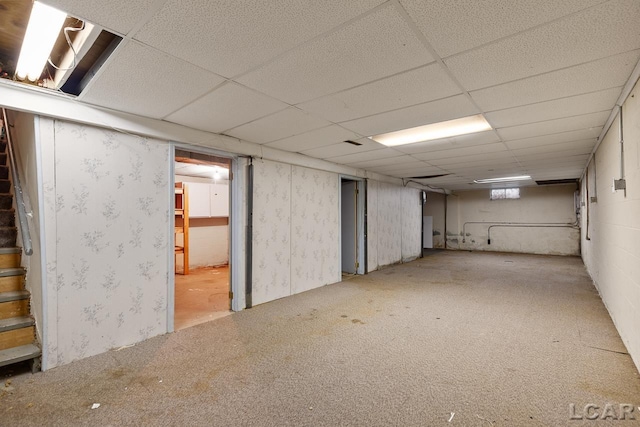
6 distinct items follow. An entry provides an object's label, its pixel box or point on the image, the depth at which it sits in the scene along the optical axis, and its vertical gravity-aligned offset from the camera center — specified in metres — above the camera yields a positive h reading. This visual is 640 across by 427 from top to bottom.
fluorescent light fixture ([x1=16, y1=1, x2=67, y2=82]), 1.52 +1.01
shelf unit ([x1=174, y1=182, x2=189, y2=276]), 6.01 -0.21
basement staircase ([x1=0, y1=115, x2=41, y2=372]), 2.24 -0.75
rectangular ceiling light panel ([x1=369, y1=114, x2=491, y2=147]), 3.16 +0.95
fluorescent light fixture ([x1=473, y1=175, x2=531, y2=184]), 6.97 +0.80
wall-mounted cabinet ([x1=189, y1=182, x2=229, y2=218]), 6.26 +0.28
